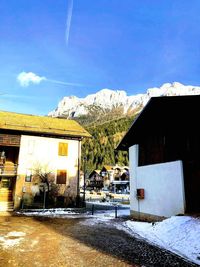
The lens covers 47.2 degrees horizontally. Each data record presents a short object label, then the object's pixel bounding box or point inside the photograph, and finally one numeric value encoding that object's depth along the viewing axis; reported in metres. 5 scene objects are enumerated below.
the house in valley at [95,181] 89.62
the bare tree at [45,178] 25.33
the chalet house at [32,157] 24.86
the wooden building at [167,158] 12.74
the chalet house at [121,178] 76.24
